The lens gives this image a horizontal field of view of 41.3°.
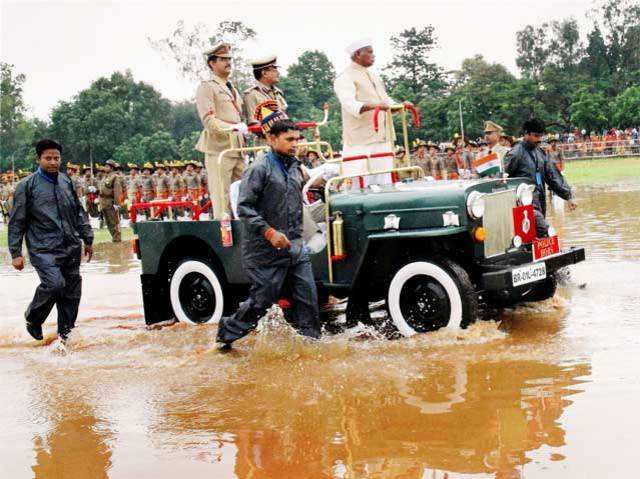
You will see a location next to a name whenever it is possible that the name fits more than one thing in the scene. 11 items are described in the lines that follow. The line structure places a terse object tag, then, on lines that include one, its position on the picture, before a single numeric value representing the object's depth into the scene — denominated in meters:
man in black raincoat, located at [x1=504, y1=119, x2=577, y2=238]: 8.65
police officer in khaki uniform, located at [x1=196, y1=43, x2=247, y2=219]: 7.93
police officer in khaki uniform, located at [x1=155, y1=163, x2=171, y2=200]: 29.03
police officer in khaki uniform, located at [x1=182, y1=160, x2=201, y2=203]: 28.15
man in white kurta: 7.80
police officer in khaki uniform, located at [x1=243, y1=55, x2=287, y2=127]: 8.06
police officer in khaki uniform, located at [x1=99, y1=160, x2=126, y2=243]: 19.98
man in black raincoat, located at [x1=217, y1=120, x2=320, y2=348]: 6.29
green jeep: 6.42
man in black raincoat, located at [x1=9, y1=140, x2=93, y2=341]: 7.31
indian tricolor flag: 7.43
